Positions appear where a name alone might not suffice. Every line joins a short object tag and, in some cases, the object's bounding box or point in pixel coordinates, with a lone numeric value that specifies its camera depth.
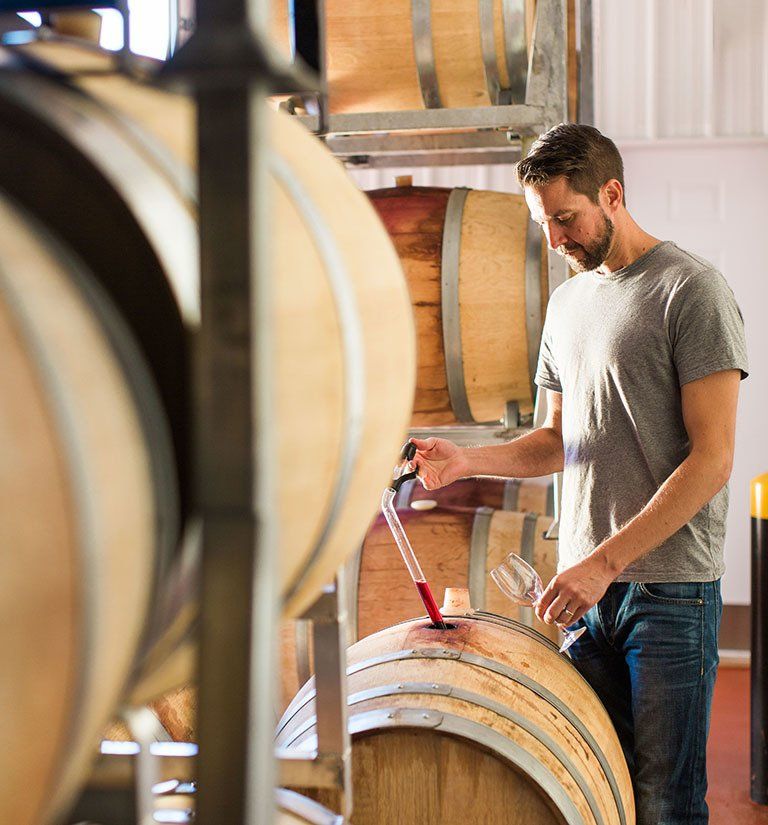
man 2.18
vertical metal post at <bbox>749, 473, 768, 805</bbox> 4.10
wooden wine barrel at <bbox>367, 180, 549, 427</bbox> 3.00
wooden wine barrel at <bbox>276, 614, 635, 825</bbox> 1.66
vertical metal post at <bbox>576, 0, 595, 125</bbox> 4.10
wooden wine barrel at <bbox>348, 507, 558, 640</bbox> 2.94
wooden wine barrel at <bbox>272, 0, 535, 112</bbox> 2.82
